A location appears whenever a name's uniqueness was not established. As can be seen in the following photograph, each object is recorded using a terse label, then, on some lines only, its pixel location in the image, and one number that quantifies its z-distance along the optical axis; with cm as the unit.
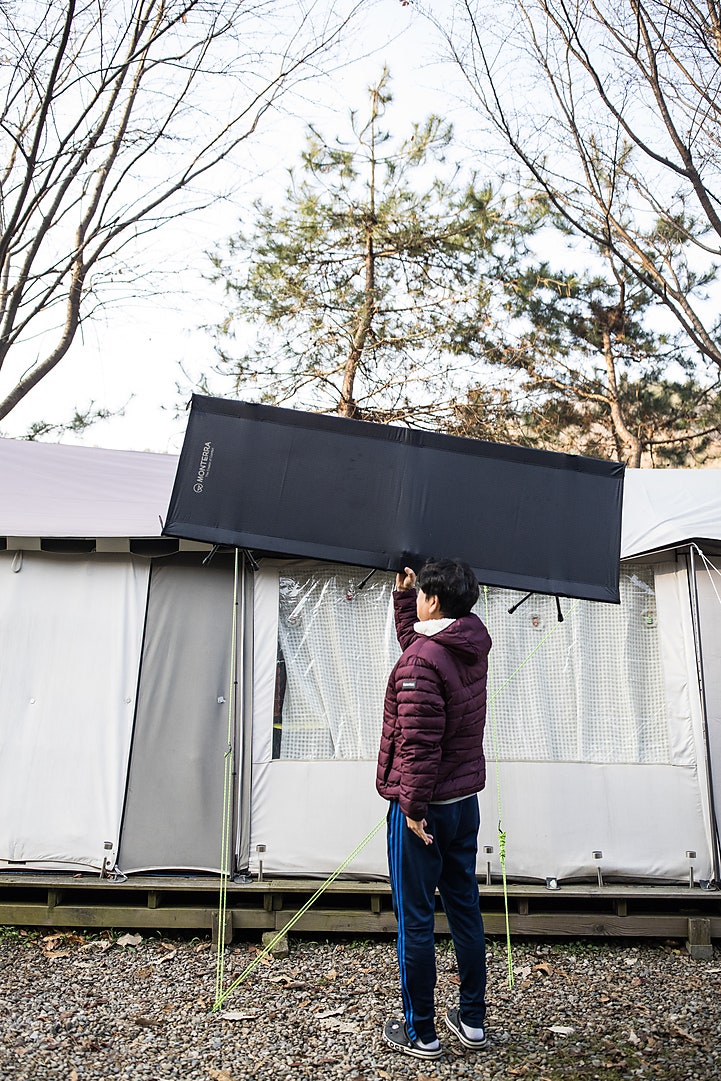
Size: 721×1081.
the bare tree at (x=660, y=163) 645
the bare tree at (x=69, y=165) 587
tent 407
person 276
